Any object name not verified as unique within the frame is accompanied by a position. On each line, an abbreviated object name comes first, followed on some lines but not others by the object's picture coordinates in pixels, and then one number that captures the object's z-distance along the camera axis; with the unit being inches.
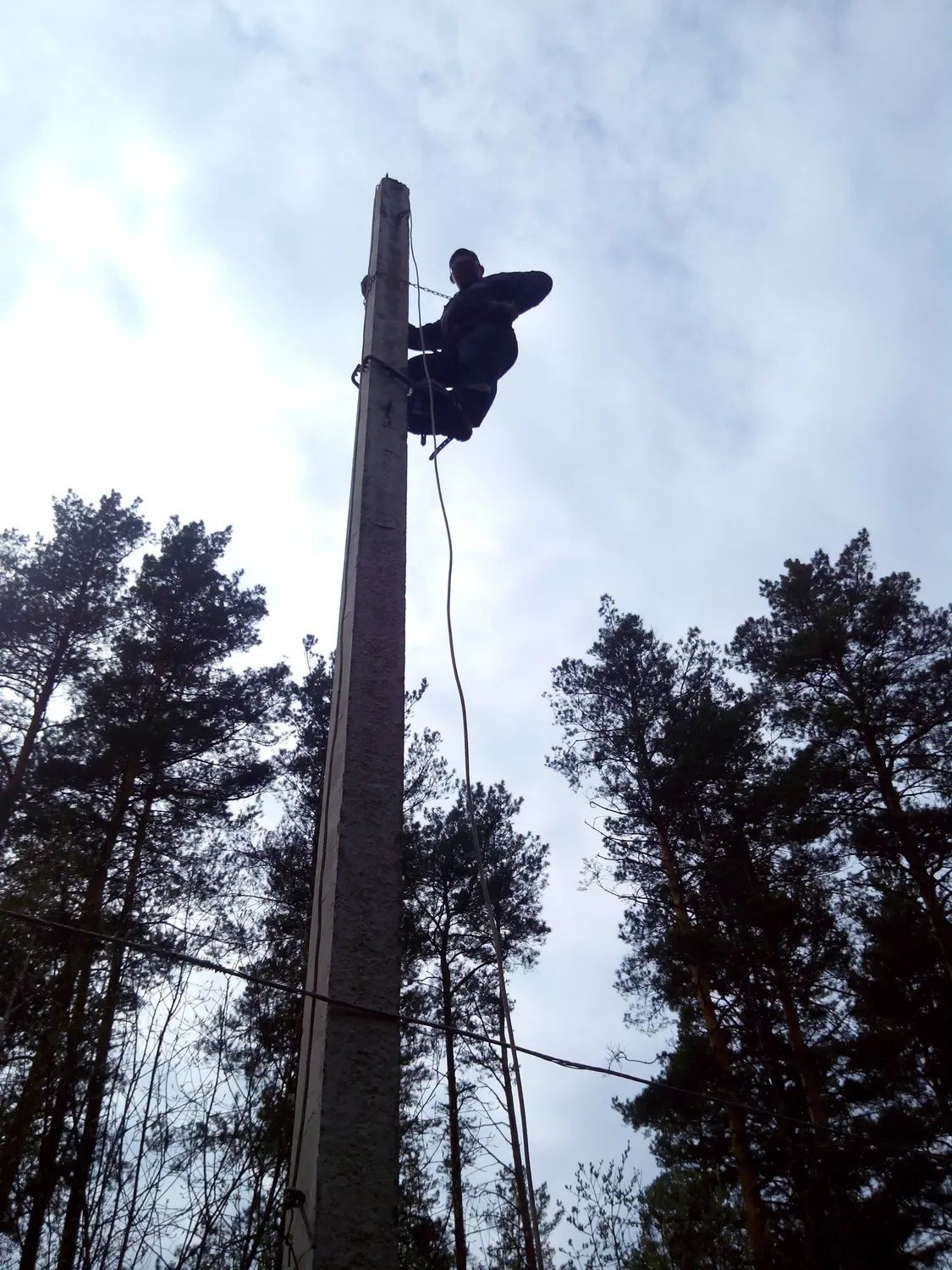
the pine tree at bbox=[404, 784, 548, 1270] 459.8
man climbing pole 159.5
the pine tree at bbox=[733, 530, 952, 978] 436.5
